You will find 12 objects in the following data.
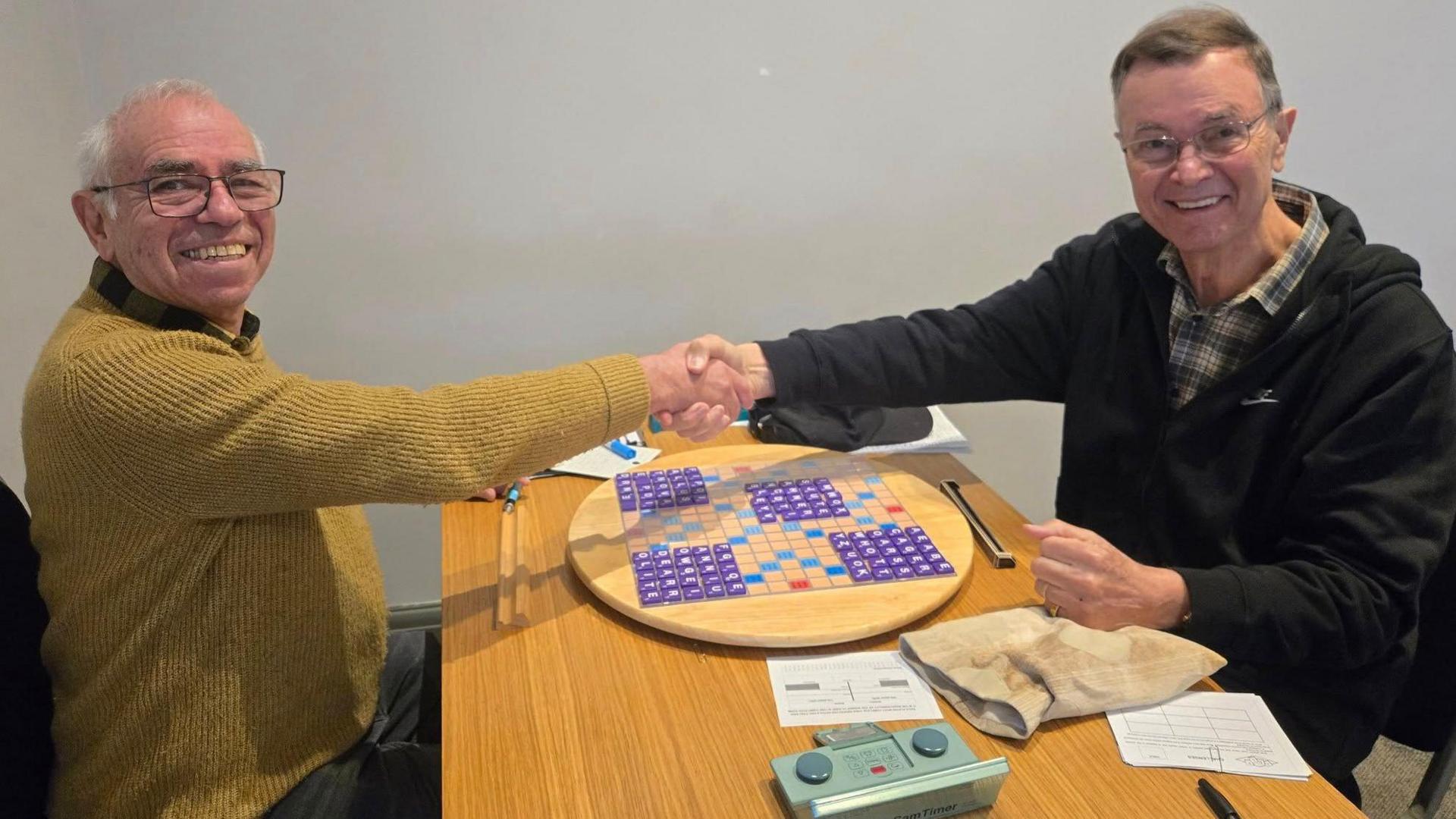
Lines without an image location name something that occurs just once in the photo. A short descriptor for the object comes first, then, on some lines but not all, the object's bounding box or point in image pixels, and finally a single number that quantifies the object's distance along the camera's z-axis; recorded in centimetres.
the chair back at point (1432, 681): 124
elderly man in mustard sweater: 98
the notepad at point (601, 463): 159
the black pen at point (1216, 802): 83
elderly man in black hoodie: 111
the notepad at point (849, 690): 97
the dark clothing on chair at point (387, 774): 116
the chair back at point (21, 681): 104
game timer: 80
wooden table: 86
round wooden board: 108
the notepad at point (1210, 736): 90
